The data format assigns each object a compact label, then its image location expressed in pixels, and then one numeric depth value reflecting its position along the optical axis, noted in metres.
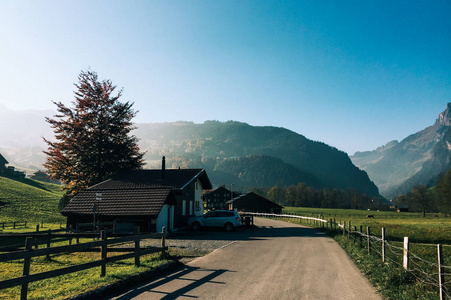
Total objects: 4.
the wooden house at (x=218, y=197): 117.06
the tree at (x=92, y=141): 38.16
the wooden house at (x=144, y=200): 27.39
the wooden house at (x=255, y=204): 86.94
